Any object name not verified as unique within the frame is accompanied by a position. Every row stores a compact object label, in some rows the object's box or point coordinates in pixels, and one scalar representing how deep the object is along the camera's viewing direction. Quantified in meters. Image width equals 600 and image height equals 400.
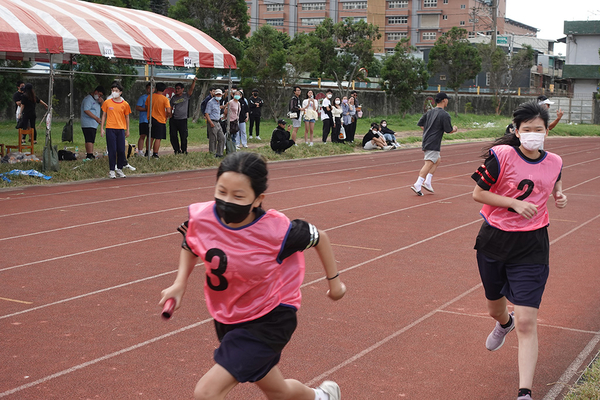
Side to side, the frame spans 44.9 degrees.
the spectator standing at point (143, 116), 17.48
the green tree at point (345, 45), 40.31
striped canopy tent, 13.55
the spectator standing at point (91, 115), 16.27
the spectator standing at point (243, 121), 21.97
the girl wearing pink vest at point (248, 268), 3.14
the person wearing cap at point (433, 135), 12.95
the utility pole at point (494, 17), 51.69
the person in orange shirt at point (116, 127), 14.53
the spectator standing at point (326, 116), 23.78
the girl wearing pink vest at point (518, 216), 4.19
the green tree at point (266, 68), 33.09
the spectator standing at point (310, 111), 23.38
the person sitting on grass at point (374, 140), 24.97
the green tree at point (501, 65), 54.84
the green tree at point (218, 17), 34.19
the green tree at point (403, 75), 40.84
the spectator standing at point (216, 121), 18.98
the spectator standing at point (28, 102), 17.47
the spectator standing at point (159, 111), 17.53
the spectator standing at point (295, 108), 22.13
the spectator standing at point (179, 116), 18.41
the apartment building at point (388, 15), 91.50
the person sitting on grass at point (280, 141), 20.72
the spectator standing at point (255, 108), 24.64
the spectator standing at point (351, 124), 24.70
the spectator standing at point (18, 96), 17.69
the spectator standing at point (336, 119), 24.00
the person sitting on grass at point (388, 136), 25.77
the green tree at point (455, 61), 47.69
